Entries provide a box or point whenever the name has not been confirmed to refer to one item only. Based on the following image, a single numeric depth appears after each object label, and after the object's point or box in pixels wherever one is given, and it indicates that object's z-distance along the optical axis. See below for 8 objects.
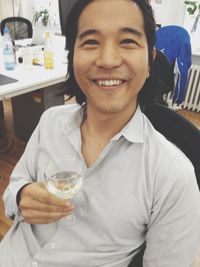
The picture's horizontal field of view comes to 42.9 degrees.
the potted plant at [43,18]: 4.74
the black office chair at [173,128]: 0.76
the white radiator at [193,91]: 3.40
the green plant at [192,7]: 3.30
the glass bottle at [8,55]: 2.25
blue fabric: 2.53
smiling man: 0.69
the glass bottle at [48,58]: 2.33
